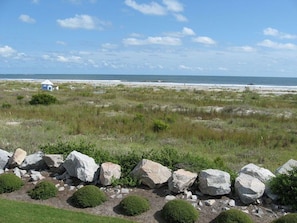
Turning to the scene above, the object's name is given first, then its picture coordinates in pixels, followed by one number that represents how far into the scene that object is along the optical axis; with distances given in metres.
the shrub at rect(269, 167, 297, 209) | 7.11
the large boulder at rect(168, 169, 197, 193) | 7.45
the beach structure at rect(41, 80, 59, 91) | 46.69
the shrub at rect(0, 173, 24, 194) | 7.79
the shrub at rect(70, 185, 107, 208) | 7.11
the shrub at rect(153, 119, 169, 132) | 17.17
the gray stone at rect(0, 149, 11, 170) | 9.07
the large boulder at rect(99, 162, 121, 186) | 7.89
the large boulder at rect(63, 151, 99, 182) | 8.06
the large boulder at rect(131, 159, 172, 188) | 7.75
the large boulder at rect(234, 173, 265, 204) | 7.12
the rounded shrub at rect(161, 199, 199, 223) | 6.51
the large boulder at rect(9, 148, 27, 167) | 8.96
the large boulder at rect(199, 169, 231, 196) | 7.33
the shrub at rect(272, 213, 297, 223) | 6.16
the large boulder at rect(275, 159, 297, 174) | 8.08
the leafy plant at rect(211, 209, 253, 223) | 6.28
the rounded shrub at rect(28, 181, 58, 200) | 7.48
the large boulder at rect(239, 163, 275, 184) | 7.82
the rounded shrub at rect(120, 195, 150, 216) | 6.80
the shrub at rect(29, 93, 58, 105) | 27.56
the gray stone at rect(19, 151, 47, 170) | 8.91
